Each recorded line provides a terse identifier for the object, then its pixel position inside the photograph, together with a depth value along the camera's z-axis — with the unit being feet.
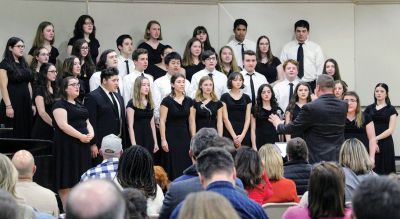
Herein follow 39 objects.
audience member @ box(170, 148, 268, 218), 19.59
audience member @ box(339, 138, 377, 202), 29.77
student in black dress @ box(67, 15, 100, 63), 54.73
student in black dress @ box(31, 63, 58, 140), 47.06
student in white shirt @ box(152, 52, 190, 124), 51.59
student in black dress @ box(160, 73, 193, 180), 49.09
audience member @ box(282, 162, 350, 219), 21.27
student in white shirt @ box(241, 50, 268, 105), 53.74
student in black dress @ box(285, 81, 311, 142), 50.22
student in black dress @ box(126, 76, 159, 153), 47.94
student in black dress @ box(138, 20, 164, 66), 56.36
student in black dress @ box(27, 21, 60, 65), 53.03
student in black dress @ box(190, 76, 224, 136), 49.89
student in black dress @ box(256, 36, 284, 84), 57.00
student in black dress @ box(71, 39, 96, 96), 50.28
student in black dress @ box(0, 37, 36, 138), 48.06
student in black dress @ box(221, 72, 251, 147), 50.96
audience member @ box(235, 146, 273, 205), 27.65
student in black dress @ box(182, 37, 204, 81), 54.30
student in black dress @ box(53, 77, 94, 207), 43.84
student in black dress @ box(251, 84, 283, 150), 51.48
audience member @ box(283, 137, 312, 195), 32.20
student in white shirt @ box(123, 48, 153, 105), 50.36
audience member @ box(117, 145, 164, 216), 27.33
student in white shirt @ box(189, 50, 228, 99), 52.51
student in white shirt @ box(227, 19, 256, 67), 59.78
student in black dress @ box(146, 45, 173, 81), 54.89
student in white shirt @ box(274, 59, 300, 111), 54.02
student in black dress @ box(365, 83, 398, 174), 54.85
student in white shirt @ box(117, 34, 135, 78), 54.06
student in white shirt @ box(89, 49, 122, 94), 49.21
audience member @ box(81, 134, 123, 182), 31.08
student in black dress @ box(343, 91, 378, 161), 49.73
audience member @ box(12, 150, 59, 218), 26.63
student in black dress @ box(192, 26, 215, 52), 57.32
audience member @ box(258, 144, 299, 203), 29.41
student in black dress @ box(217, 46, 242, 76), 54.81
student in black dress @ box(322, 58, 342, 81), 55.37
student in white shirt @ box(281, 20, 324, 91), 59.98
